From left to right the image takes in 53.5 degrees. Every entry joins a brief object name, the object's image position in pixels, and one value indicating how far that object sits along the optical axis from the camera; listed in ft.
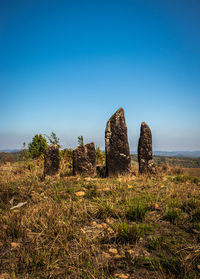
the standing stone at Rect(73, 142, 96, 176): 28.79
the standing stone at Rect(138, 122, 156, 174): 29.68
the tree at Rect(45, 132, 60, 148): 44.79
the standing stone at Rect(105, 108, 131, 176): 28.43
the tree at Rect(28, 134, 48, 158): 46.55
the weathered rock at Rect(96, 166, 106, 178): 29.78
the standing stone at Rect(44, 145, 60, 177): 28.27
